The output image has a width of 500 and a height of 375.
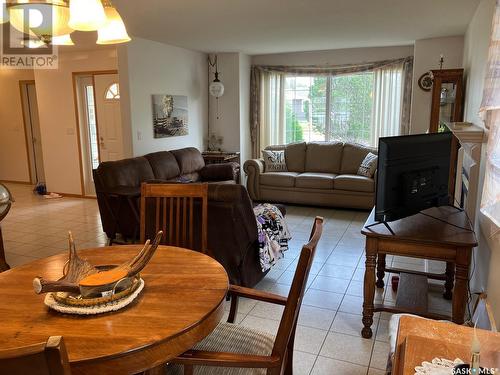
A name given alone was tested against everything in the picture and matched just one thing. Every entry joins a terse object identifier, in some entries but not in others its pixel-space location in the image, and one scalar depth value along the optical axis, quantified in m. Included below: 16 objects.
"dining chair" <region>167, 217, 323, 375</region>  1.38
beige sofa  5.67
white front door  6.14
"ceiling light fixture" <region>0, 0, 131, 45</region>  1.78
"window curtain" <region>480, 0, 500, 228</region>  1.64
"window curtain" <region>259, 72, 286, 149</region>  7.25
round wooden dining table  1.17
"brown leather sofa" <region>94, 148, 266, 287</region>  2.93
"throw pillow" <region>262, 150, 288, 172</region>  6.43
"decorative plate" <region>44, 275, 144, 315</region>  1.36
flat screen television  2.37
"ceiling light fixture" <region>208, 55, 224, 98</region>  6.78
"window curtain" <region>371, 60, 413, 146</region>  6.34
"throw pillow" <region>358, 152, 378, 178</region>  5.73
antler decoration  1.39
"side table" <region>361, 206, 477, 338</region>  2.22
